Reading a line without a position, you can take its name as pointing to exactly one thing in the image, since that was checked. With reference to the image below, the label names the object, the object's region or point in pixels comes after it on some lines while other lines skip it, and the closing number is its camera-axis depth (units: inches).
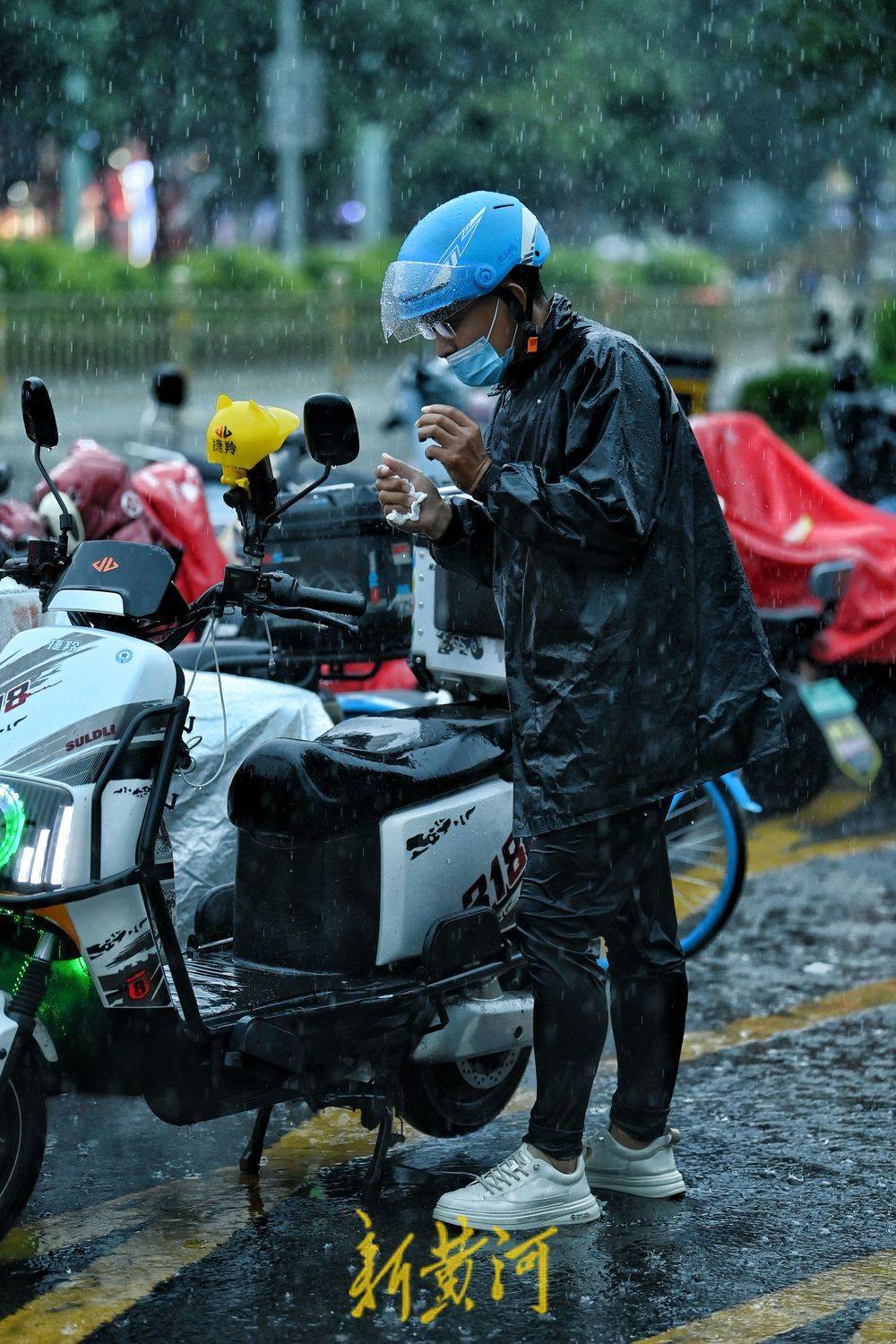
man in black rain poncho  279.3
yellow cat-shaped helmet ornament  291.3
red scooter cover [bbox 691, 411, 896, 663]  577.6
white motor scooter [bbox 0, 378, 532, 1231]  268.2
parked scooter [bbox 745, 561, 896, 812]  557.3
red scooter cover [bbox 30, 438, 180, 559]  464.8
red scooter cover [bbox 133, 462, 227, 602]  483.2
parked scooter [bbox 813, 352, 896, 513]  764.7
